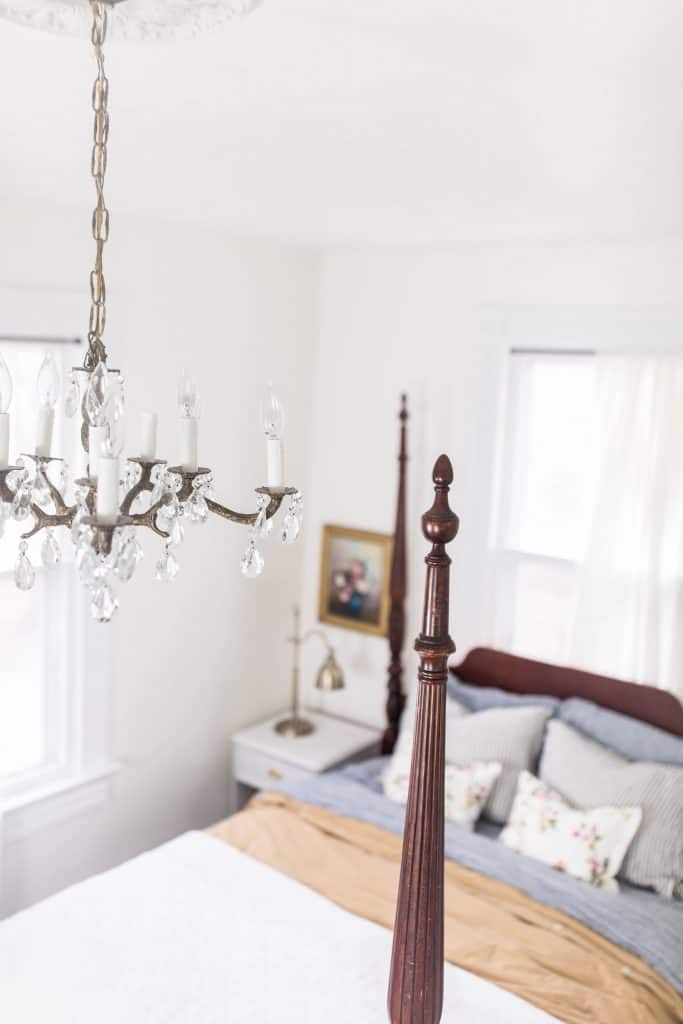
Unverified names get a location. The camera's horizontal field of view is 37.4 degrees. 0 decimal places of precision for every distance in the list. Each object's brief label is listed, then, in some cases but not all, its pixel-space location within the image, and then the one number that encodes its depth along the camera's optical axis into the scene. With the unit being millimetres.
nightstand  3967
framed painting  4227
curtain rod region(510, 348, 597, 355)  3611
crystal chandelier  1468
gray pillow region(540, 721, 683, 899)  3043
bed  2428
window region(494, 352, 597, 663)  3656
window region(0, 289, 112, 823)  3207
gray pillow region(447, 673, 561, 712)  3666
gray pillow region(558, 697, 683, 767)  3336
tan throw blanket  2523
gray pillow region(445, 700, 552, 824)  3438
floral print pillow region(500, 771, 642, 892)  3051
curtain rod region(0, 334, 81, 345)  3121
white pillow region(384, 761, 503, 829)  3359
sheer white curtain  3432
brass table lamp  4074
